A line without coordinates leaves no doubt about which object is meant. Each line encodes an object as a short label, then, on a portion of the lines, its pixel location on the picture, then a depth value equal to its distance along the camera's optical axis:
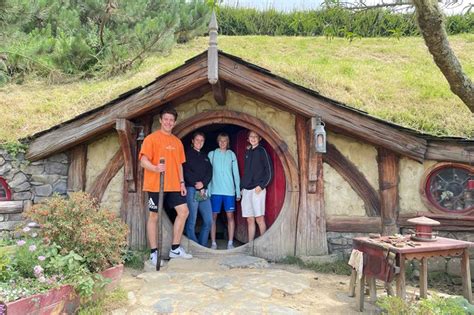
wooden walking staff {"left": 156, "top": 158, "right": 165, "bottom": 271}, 5.14
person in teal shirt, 6.19
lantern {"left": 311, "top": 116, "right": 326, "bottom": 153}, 5.15
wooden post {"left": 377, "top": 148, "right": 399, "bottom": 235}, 5.34
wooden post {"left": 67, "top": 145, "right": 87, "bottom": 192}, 5.87
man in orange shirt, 5.29
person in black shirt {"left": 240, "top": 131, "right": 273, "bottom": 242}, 5.96
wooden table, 3.63
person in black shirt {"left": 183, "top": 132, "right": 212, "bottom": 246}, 5.94
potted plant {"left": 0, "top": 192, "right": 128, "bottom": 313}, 3.39
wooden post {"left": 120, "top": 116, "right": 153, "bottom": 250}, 5.71
